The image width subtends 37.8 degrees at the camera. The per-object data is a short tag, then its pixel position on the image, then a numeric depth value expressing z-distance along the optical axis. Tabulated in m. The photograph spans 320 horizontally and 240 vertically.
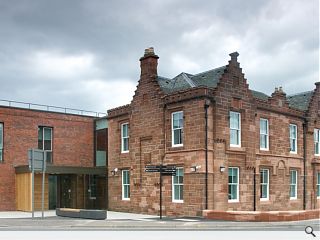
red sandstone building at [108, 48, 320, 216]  25.52
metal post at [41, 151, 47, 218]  22.94
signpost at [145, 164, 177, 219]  22.38
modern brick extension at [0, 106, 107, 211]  31.25
